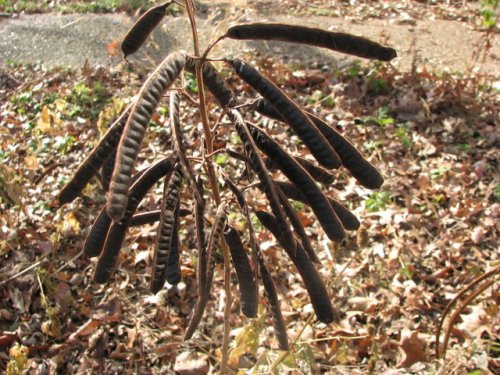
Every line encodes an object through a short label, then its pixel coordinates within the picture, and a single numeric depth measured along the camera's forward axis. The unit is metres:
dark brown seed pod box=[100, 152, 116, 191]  0.33
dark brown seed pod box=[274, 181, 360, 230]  0.35
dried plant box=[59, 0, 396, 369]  0.26
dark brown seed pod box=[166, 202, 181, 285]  0.32
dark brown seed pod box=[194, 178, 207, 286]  0.30
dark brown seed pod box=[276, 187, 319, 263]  0.31
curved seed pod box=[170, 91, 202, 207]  0.28
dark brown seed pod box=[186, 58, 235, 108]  0.30
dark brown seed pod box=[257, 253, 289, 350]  0.34
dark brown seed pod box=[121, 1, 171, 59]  0.30
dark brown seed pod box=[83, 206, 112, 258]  0.34
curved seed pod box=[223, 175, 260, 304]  0.31
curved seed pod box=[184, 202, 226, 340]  0.31
